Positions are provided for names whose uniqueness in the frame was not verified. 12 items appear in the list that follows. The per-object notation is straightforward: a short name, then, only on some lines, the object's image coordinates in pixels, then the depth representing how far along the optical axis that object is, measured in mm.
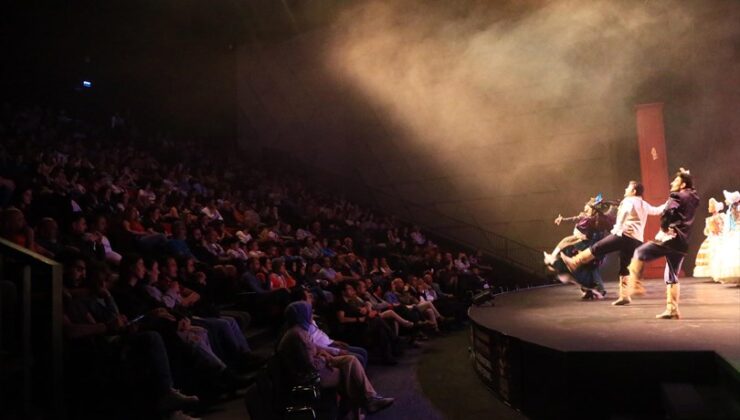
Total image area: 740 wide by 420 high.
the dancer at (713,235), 8203
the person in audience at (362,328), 6574
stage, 3475
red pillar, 11234
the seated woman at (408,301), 8336
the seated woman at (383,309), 7305
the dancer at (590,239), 7484
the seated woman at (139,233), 6406
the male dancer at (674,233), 5305
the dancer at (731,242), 7598
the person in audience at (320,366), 3891
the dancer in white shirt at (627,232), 6332
